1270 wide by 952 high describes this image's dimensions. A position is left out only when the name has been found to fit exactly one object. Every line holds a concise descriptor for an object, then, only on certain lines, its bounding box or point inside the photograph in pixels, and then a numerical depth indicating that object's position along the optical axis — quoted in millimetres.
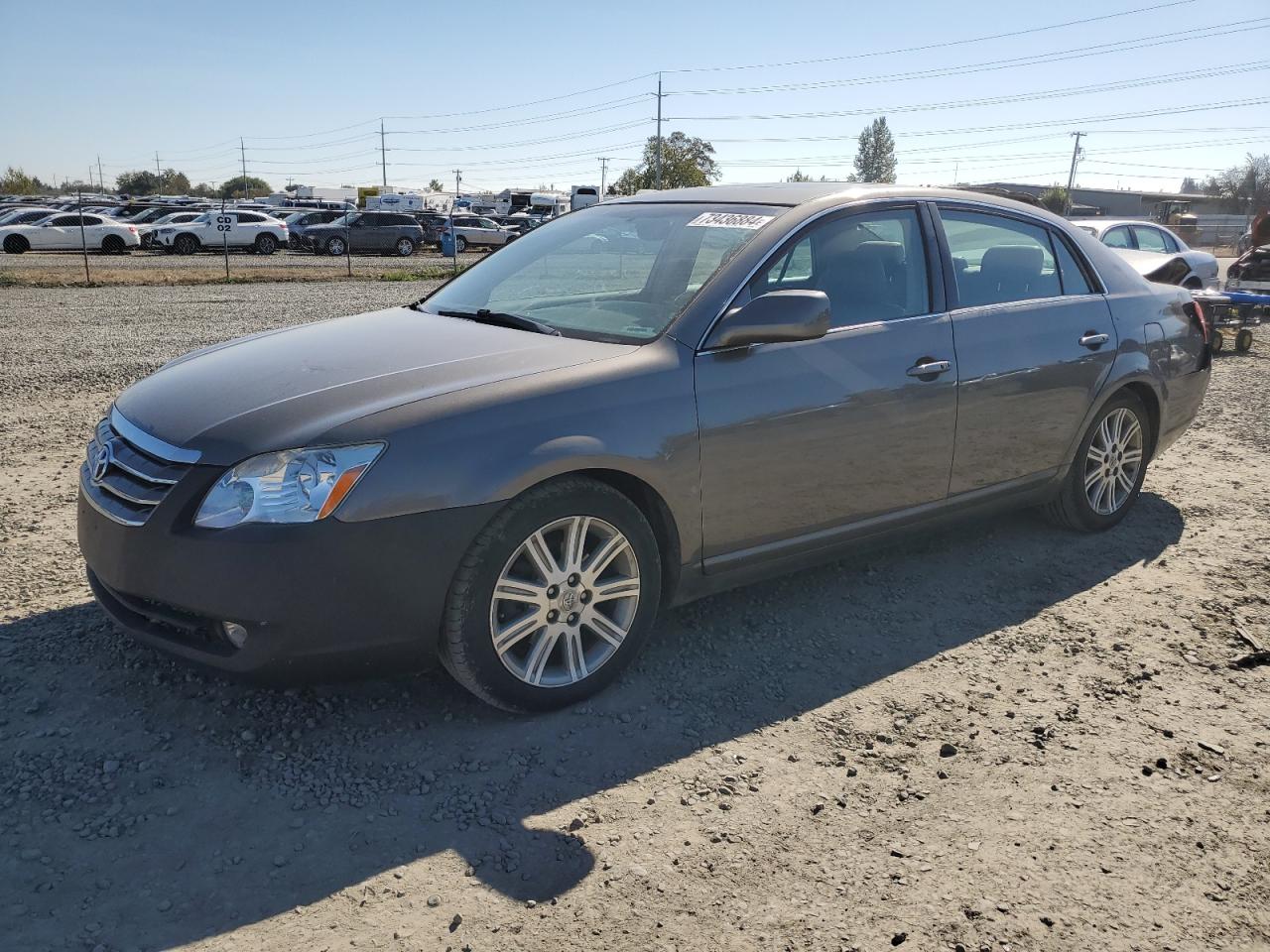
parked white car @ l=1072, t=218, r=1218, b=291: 14008
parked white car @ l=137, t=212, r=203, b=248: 33406
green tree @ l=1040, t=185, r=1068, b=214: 86625
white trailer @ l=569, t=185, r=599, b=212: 54906
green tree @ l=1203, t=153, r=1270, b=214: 88250
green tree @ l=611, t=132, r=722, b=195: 84375
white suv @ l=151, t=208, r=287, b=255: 33188
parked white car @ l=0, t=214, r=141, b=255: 31547
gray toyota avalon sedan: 2979
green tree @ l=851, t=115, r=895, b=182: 128875
